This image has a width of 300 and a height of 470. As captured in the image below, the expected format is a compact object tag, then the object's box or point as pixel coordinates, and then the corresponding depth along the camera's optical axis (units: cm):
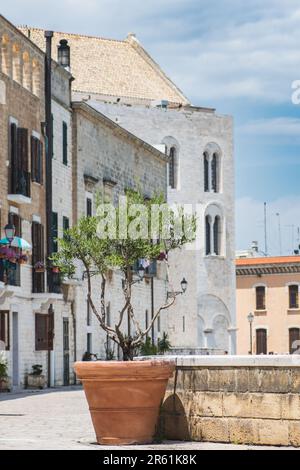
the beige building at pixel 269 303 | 8694
